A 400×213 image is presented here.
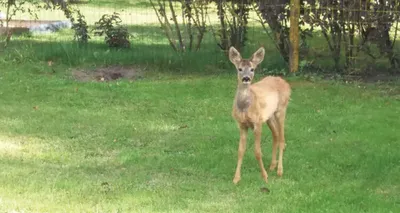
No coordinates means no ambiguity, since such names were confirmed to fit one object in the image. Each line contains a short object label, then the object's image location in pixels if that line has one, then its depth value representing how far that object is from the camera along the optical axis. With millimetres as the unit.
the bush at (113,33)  12133
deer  6160
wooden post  10477
